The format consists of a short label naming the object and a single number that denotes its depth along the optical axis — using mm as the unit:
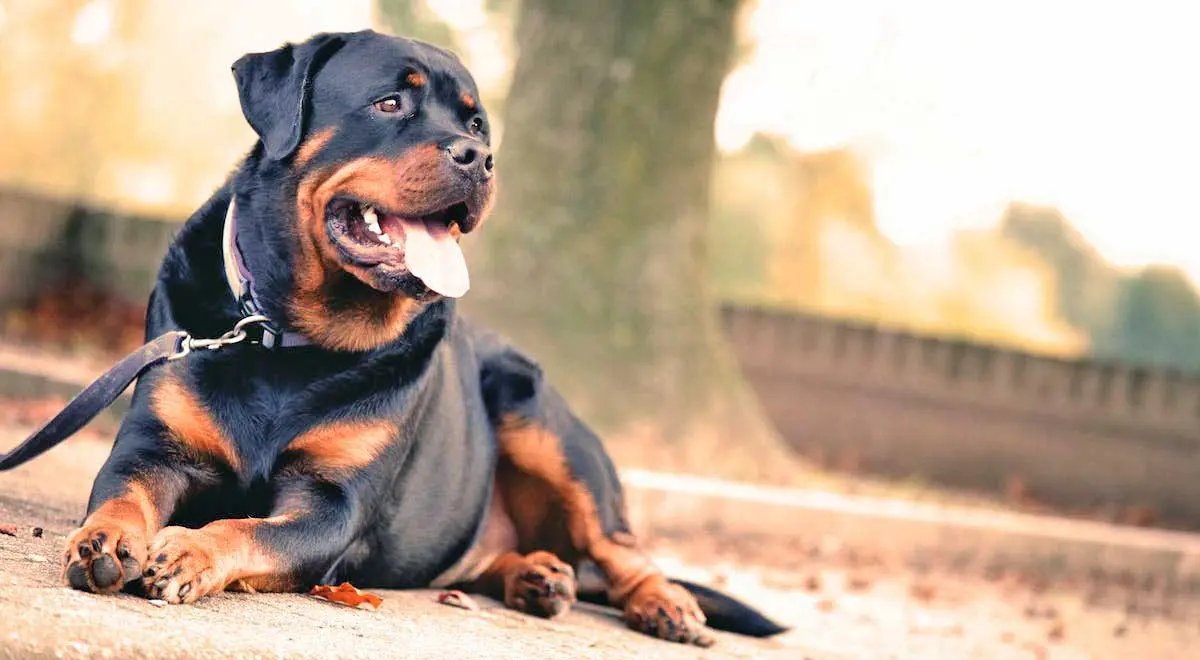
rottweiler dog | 3531
